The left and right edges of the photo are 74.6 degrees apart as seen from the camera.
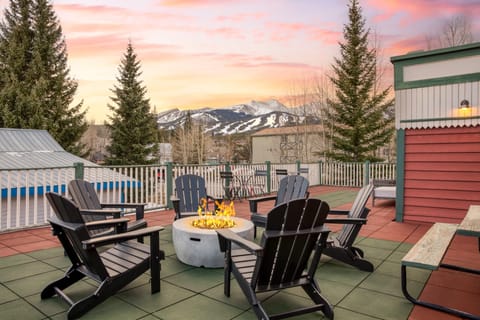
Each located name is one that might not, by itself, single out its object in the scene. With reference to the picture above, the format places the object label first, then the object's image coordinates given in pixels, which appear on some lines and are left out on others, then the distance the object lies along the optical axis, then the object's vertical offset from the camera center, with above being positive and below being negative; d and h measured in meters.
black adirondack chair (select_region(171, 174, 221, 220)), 5.03 -0.55
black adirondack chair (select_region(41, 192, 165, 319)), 2.37 -0.90
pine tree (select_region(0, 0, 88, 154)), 16.48 +4.84
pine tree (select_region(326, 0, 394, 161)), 18.05 +3.23
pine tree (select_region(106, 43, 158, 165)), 19.47 +2.30
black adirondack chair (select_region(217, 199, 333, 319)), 2.23 -0.70
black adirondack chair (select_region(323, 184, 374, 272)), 3.38 -0.89
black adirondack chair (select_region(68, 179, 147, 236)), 3.67 -0.62
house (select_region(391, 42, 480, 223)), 5.32 +0.46
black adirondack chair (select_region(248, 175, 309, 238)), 4.51 -0.53
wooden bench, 2.35 -0.77
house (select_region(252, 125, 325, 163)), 21.92 +1.13
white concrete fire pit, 3.45 -0.97
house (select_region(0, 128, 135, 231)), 5.34 -0.24
